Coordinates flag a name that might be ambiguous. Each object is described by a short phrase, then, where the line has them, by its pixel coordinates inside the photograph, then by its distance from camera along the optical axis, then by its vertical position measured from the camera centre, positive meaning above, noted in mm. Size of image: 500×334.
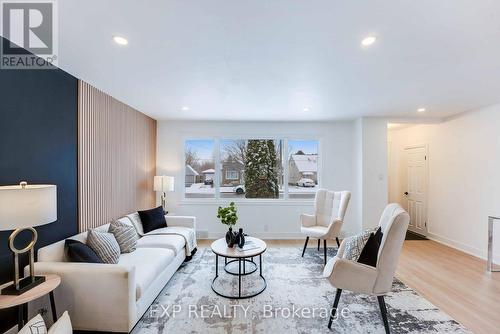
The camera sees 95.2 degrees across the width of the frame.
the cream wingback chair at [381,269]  1863 -854
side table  1483 -856
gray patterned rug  2053 -1421
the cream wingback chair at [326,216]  3445 -791
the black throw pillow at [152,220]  3535 -797
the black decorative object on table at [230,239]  2837 -873
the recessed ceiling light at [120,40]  1796 +1039
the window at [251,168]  4879 +19
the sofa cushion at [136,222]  3396 -791
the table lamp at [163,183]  4172 -252
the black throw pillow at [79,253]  2092 -769
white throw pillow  1375 -972
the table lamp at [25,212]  1453 -285
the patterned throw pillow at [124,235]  2727 -808
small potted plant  2972 -613
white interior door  4887 -400
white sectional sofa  1860 -1017
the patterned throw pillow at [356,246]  2076 -721
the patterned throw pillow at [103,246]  2342 -801
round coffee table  2533 -963
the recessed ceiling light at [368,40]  1791 +1024
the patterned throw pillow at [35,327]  1288 -908
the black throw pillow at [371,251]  2023 -742
